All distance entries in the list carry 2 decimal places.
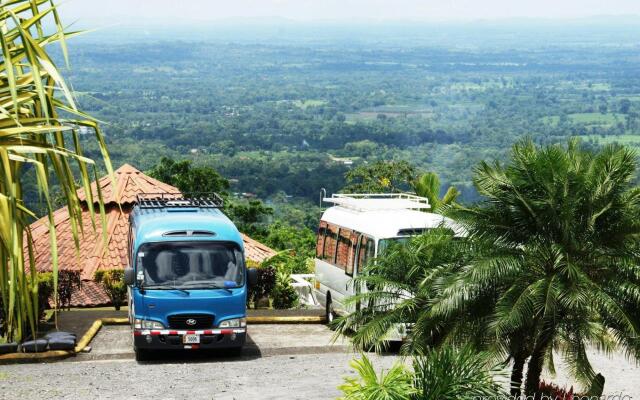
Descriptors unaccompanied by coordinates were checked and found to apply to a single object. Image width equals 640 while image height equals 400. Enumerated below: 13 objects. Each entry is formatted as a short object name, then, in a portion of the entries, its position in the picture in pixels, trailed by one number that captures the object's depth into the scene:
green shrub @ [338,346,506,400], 11.00
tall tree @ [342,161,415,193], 54.34
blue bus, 17.67
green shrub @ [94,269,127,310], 24.45
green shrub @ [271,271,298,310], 26.06
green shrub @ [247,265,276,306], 25.45
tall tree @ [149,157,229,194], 50.25
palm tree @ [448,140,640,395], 12.55
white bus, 19.48
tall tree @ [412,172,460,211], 28.84
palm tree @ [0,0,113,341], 6.62
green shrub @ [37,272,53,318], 21.06
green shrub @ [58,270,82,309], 23.41
